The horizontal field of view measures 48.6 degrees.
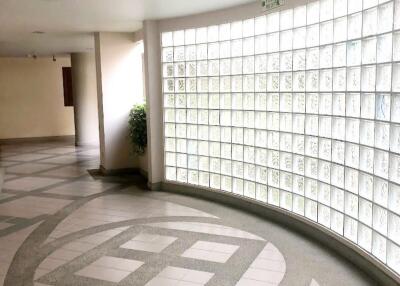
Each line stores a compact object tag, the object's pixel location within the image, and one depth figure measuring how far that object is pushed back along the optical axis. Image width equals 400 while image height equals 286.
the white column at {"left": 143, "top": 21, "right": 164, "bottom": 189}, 6.51
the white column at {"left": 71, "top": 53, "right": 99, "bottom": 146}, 11.42
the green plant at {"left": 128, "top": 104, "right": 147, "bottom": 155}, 7.41
